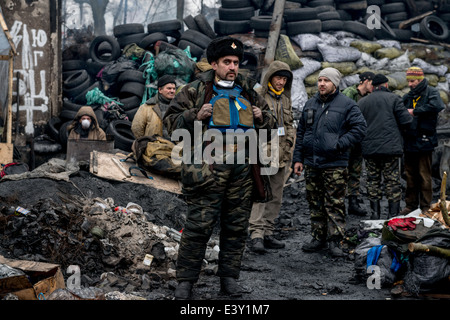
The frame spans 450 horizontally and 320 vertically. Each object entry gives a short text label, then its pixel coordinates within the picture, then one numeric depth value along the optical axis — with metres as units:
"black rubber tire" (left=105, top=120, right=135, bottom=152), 9.70
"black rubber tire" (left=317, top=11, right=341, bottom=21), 13.20
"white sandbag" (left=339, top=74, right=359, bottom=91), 11.42
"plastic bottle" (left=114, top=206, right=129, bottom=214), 5.56
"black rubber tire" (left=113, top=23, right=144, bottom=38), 13.27
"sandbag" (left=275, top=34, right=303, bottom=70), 11.59
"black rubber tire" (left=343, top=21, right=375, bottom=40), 13.27
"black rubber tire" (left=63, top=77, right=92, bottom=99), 11.55
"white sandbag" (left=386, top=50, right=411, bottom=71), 12.34
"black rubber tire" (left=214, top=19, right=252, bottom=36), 13.05
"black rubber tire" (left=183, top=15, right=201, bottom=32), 13.21
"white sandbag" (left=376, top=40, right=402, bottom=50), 12.97
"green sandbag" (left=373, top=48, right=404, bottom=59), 12.47
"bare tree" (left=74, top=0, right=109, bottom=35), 29.20
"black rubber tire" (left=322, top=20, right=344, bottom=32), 13.02
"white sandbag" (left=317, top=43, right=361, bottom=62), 12.02
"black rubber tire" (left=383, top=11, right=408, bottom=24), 14.40
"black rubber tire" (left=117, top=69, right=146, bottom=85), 11.33
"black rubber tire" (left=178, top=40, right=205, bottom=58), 12.42
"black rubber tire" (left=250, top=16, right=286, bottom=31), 12.56
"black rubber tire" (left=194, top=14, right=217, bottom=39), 13.10
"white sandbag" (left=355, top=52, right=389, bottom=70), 12.19
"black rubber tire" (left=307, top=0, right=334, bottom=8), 13.68
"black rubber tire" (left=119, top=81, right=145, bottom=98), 11.17
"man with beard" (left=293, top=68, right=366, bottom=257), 5.15
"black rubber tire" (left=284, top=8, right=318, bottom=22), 12.94
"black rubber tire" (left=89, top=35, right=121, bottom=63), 12.65
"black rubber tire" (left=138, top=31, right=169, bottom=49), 12.62
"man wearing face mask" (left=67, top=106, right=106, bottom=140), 8.48
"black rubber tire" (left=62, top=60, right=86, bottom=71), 12.22
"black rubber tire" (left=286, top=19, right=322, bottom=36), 12.79
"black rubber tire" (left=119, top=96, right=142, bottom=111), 11.11
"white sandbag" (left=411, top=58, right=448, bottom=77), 12.47
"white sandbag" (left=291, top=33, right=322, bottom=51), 12.41
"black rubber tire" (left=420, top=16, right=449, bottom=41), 13.83
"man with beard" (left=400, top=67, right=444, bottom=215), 6.59
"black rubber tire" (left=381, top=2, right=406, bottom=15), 14.40
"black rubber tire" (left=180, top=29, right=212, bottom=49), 12.57
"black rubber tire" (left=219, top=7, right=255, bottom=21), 13.13
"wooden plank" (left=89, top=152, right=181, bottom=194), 7.04
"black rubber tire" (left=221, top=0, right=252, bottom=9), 13.24
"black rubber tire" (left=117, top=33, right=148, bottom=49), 13.10
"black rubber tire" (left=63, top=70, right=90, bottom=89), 11.61
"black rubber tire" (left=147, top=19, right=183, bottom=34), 13.14
